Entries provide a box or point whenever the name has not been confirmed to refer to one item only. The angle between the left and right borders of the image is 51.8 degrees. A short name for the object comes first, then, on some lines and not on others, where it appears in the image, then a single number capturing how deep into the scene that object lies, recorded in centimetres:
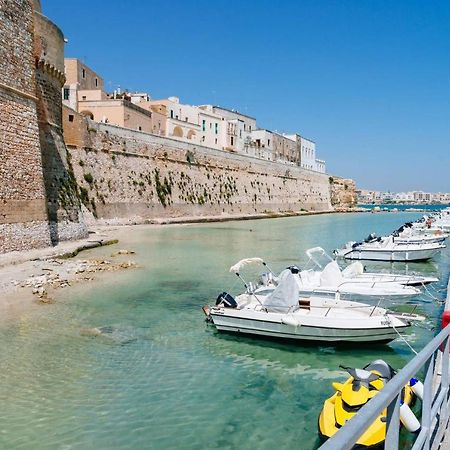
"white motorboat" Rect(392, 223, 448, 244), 2314
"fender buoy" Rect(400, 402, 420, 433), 463
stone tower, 1568
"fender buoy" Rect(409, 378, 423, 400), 550
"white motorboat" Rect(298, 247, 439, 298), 1041
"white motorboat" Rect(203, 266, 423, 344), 845
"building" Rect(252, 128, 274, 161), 7450
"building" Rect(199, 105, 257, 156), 6446
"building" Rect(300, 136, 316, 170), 9250
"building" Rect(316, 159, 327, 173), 10375
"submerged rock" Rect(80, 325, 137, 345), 901
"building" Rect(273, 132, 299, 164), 8044
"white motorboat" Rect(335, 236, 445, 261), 2031
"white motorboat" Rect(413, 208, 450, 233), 3017
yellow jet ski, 518
